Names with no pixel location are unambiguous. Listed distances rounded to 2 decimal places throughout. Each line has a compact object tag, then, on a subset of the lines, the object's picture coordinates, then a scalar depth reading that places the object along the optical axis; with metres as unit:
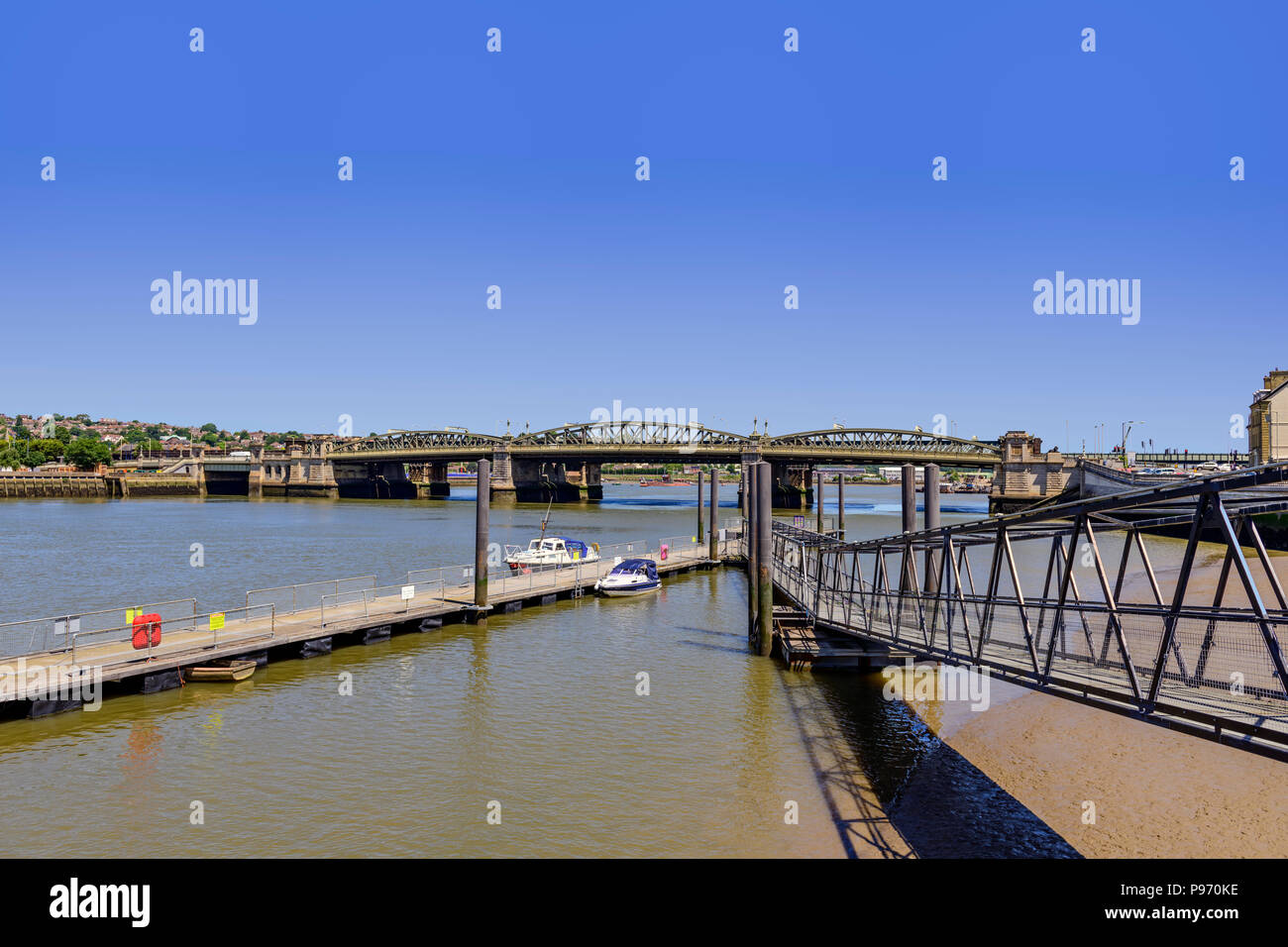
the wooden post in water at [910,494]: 36.50
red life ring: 25.58
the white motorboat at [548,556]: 58.56
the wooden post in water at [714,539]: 61.79
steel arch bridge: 160.12
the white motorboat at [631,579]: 47.59
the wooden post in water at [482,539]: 38.34
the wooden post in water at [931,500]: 35.09
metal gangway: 10.84
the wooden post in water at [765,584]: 32.56
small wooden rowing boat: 26.52
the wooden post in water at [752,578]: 33.62
